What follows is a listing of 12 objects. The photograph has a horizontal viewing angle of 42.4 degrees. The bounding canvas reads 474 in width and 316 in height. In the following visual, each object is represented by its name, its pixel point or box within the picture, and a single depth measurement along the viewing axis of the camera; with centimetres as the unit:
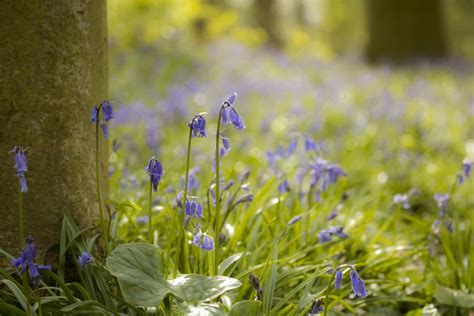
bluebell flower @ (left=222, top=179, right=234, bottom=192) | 248
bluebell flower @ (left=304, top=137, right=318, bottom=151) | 281
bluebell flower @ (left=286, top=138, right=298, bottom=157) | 288
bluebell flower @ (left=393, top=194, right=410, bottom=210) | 277
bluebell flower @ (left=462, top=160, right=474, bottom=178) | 271
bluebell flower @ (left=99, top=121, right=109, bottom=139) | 196
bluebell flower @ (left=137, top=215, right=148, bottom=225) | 252
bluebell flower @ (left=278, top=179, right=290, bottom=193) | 275
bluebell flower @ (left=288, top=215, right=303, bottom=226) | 250
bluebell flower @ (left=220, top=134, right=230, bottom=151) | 187
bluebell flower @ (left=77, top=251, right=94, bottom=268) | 197
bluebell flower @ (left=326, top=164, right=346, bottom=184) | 282
